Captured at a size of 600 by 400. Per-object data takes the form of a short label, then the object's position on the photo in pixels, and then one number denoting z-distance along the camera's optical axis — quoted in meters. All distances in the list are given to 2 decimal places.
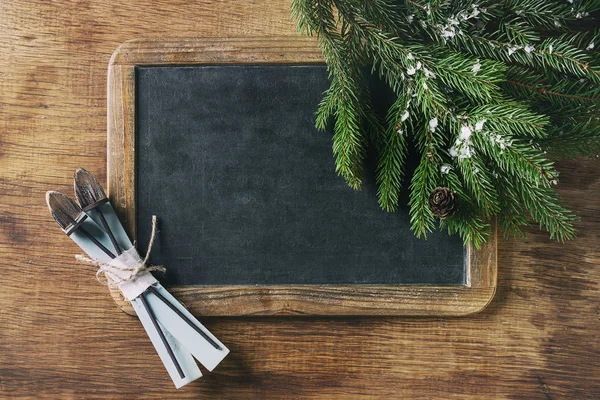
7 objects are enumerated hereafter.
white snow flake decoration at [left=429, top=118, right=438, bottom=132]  0.80
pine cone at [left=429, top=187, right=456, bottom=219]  0.79
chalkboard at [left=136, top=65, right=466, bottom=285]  0.94
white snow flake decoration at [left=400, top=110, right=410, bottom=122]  0.82
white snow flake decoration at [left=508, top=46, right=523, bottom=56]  0.78
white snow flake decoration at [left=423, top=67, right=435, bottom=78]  0.76
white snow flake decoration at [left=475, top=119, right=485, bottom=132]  0.74
